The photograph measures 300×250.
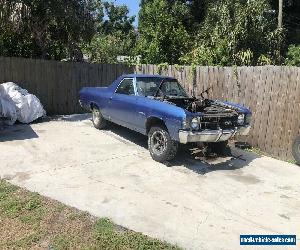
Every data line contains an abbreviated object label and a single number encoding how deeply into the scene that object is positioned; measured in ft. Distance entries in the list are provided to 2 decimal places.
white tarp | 23.44
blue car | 15.67
